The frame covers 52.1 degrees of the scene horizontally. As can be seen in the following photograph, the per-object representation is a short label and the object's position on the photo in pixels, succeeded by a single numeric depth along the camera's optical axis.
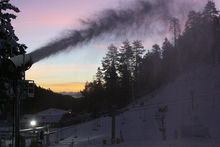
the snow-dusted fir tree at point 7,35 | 19.62
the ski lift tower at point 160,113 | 26.31
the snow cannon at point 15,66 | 13.30
